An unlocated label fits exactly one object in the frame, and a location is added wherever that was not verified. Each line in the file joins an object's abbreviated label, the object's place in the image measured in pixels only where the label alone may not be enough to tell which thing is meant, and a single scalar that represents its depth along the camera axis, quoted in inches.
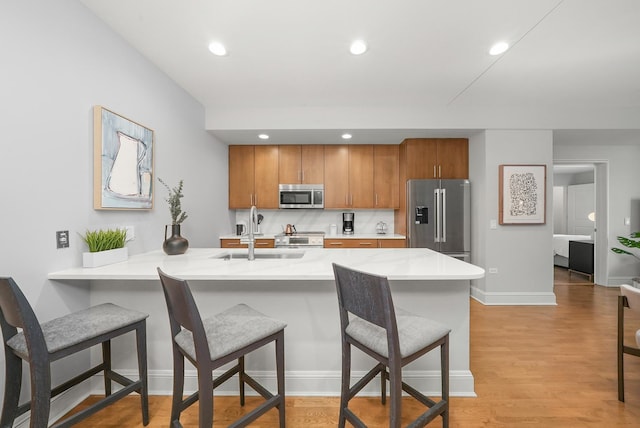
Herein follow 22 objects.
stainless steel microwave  169.9
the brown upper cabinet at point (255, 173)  172.2
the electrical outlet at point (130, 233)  84.9
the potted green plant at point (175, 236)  86.3
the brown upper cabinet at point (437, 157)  156.7
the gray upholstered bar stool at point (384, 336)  45.7
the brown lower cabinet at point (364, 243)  160.9
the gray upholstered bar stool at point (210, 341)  44.6
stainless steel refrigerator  153.2
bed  223.3
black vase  86.2
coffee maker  179.3
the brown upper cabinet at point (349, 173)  171.5
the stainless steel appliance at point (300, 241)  161.9
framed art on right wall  141.9
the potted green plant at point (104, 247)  68.1
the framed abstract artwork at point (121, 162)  73.8
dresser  191.5
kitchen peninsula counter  71.0
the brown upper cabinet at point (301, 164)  171.8
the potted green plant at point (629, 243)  146.0
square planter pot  67.9
